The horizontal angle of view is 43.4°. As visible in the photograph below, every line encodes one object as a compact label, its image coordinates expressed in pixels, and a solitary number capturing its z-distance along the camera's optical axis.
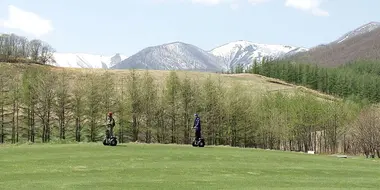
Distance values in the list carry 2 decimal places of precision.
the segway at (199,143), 41.31
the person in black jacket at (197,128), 40.12
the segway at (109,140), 38.12
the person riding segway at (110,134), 37.72
